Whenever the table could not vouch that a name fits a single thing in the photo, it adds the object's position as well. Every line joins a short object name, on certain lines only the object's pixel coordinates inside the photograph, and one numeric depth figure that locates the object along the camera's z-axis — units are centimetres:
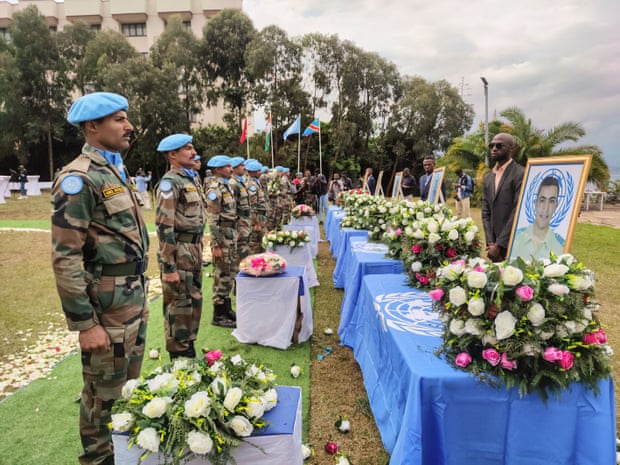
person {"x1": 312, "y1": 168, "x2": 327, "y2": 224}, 1559
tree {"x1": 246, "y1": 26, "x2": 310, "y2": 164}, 2311
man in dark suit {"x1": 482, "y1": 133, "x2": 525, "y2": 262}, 324
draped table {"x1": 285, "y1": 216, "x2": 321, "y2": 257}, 850
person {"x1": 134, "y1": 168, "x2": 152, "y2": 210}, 1950
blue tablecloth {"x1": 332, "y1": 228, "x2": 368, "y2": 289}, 593
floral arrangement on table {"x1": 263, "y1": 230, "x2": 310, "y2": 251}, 566
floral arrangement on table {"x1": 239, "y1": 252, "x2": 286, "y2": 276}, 393
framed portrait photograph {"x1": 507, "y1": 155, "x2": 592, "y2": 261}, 226
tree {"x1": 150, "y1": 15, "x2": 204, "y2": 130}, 2547
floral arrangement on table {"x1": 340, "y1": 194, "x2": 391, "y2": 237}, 532
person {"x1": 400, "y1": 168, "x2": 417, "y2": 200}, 1004
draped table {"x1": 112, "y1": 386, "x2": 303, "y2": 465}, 146
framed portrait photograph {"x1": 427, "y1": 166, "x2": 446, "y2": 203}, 537
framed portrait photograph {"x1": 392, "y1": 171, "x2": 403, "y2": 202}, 852
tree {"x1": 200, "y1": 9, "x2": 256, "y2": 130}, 2553
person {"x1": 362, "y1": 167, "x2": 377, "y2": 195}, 1369
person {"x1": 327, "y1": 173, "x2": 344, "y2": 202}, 1559
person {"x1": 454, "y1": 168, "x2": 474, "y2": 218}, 1181
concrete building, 3005
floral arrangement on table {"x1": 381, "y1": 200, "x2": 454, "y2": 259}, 394
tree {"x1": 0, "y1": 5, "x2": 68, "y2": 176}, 2373
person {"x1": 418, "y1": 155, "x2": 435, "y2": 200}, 729
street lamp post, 1621
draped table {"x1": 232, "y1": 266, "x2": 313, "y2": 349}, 394
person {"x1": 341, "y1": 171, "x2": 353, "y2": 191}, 1623
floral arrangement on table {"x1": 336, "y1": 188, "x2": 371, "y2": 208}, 819
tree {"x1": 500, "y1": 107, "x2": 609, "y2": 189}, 1504
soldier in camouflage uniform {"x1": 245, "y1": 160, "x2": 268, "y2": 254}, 708
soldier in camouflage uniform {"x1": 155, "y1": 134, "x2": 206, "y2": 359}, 331
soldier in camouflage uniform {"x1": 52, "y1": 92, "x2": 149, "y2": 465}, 179
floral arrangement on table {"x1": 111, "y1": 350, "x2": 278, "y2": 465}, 137
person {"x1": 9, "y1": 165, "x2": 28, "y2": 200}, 1931
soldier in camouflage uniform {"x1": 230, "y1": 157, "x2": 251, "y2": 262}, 536
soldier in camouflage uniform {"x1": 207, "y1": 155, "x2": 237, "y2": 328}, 468
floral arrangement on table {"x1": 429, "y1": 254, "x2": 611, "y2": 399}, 168
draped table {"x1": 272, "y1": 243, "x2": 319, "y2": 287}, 574
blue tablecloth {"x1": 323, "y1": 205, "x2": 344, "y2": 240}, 1002
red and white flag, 1030
